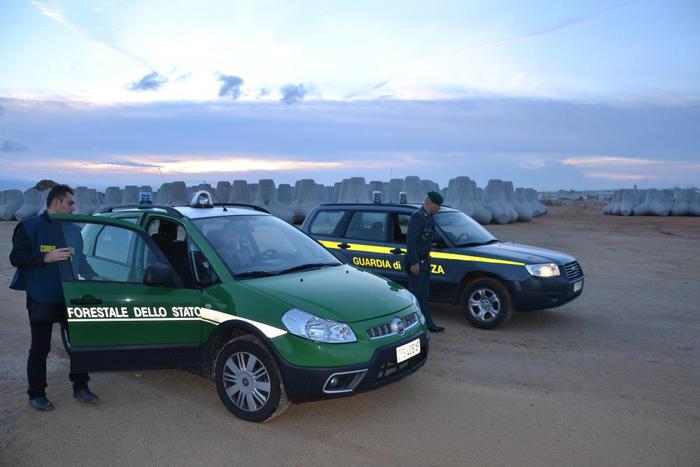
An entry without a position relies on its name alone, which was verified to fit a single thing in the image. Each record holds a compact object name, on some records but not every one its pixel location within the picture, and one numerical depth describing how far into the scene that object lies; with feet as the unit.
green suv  13.58
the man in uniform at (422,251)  22.58
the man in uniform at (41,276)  14.52
